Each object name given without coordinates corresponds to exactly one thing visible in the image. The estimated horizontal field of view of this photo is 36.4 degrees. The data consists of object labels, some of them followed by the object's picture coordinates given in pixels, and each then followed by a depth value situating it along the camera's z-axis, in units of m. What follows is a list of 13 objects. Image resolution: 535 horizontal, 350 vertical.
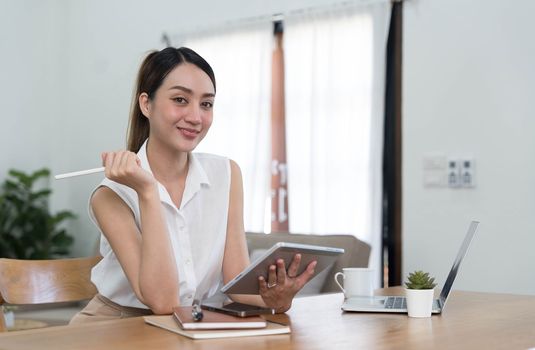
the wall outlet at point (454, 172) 4.17
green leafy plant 5.71
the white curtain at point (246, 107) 4.97
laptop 1.91
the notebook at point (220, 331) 1.50
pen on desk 1.59
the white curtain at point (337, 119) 4.50
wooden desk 1.45
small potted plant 1.84
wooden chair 2.04
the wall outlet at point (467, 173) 4.12
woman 1.94
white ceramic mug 2.13
